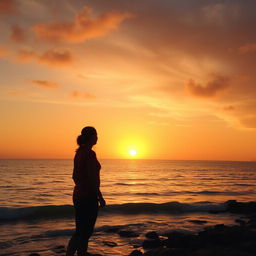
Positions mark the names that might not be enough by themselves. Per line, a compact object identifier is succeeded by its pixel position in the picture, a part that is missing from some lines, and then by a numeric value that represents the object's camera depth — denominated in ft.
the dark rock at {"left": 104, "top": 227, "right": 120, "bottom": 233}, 37.73
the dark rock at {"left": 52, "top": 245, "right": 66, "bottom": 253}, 28.32
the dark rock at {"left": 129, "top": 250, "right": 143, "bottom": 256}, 25.97
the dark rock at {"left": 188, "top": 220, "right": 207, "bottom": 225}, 44.83
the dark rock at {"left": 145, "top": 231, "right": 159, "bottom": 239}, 33.48
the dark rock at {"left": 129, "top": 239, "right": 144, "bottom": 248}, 30.72
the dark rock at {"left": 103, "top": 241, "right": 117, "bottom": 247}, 30.91
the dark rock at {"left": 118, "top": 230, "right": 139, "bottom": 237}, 35.22
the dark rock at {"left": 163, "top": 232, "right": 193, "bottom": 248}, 28.04
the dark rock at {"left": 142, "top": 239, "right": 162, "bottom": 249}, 29.40
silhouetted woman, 16.58
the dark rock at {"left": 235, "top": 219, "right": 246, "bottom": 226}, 45.33
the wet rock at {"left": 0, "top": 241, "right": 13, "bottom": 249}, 30.76
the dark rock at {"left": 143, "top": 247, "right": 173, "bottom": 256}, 22.38
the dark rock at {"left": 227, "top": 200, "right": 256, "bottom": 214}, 60.53
